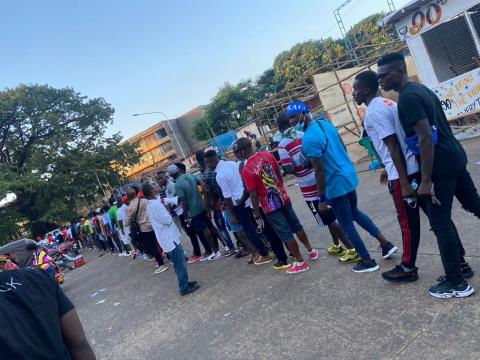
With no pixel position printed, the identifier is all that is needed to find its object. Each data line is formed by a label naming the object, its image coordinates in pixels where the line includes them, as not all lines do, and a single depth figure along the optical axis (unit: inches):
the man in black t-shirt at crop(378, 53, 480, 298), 114.9
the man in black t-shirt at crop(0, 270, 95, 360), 65.6
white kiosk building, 351.3
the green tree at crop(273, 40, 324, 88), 1569.9
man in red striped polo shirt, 182.4
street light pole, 2207.9
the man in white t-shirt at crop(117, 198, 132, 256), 382.4
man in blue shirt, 159.9
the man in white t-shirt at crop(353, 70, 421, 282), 125.6
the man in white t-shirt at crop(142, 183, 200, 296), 228.4
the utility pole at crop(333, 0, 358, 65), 644.7
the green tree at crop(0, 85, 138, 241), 1048.2
